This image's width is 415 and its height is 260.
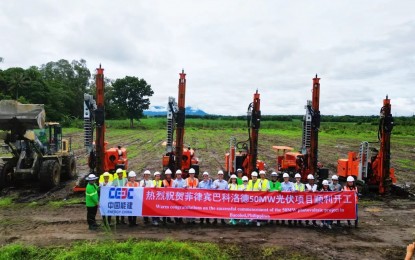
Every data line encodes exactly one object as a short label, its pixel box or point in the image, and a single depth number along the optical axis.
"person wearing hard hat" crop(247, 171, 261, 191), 10.33
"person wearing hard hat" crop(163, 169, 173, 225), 10.24
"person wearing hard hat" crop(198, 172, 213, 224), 10.41
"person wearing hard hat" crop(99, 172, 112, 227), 9.73
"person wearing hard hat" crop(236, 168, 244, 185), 10.93
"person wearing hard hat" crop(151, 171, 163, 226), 9.95
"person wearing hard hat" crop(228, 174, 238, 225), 10.10
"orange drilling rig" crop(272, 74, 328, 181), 14.41
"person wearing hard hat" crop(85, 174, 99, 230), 9.27
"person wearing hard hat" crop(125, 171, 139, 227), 9.85
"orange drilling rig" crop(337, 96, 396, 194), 13.96
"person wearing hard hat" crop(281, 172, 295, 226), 10.36
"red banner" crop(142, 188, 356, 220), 9.80
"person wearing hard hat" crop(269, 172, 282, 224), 10.36
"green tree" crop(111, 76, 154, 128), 60.66
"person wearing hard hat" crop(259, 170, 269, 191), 10.45
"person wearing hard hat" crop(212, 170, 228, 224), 10.38
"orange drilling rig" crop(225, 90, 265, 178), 14.17
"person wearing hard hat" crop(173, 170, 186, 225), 10.27
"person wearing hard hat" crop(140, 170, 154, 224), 10.13
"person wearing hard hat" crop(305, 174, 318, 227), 10.25
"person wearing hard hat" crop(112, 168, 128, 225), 10.11
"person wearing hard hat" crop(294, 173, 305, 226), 10.33
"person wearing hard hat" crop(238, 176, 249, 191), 10.20
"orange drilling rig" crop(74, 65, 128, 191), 13.26
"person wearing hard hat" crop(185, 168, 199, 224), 10.33
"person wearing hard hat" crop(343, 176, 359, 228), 10.20
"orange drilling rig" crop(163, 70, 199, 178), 14.21
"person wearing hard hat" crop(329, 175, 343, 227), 10.53
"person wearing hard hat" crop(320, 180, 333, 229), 10.14
